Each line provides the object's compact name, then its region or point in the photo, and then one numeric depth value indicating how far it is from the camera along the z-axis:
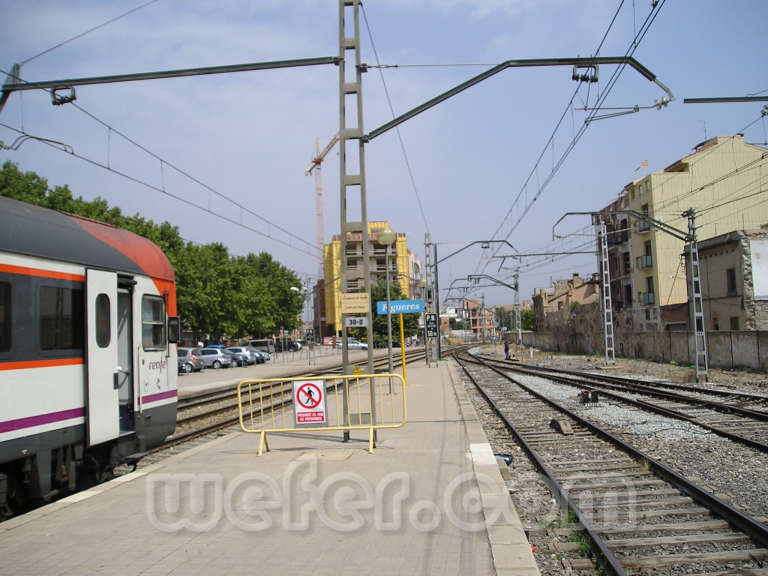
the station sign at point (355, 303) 11.01
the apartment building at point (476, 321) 179.75
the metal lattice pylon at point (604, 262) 31.53
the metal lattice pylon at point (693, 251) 22.31
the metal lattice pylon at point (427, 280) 34.97
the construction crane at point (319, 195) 130.00
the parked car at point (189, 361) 40.22
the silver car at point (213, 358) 45.56
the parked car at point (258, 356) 52.58
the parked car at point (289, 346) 89.11
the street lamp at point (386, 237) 14.06
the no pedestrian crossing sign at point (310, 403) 9.84
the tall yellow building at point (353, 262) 90.88
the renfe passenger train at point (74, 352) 6.48
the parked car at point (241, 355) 48.84
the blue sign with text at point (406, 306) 23.00
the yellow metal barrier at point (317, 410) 9.79
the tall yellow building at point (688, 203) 48.91
